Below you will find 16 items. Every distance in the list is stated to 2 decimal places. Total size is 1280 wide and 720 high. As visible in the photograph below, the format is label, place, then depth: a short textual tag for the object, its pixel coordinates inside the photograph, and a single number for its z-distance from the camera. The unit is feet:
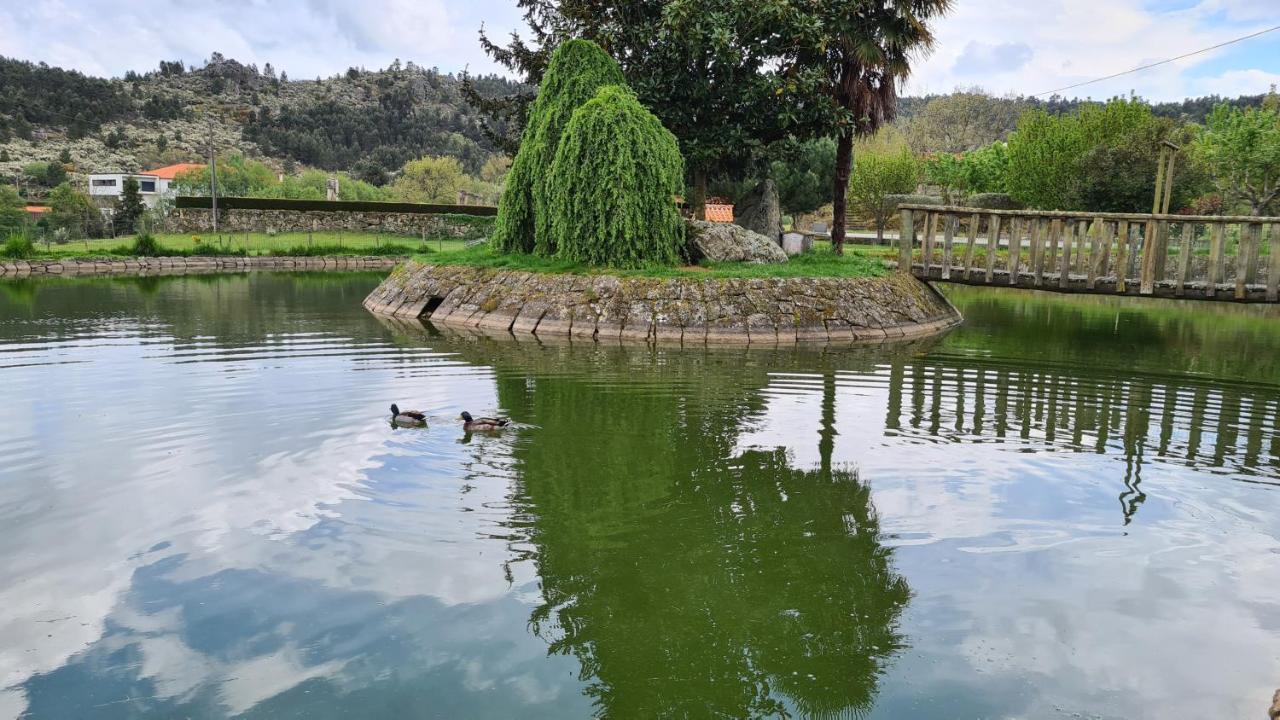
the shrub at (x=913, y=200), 173.88
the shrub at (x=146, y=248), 133.39
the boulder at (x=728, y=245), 74.59
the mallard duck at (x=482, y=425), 33.04
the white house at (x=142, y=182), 299.79
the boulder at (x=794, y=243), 97.86
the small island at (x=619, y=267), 62.75
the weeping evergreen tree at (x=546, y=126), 76.13
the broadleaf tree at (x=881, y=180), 169.89
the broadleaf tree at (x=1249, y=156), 125.18
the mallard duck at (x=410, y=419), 34.06
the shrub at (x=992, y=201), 176.06
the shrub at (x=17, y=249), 123.24
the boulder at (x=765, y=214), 95.76
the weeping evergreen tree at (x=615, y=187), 68.08
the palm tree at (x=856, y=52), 80.48
